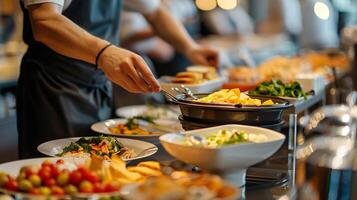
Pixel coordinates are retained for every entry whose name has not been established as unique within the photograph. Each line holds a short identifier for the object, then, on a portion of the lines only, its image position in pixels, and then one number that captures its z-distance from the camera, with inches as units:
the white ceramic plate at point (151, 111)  107.7
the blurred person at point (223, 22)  359.3
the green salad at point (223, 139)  66.3
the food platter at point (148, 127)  87.9
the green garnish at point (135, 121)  93.3
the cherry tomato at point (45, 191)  59.3
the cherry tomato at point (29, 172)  61.3
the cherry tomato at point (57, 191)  59.6
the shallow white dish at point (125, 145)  76.3
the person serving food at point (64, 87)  95.4
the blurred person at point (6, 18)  271.9
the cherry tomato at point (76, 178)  60.6
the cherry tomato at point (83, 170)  61.1
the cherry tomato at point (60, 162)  67.3
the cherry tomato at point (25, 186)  60.0
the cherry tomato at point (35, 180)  60.4
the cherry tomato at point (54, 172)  61.5
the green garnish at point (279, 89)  91.1
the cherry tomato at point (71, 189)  59.7
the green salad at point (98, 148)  76.7
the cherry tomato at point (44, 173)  61.0
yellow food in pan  77.6
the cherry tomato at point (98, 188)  59.9
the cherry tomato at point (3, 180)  61.8
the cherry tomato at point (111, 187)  59.9
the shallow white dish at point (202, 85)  97.5
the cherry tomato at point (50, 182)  60.6
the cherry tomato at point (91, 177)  60.8
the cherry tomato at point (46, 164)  62.6
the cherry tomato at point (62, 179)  60.5
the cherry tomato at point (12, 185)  60.5
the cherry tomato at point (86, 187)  59.7
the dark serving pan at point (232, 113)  74.6
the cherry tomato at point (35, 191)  59.6
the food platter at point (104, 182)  56.0
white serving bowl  64.0
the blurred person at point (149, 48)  136.3
